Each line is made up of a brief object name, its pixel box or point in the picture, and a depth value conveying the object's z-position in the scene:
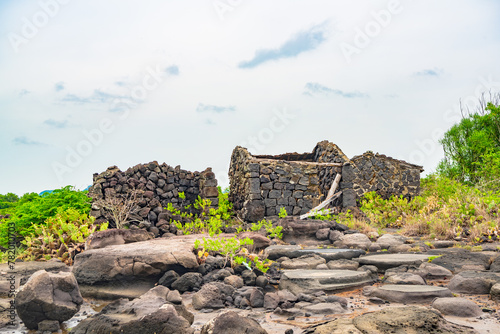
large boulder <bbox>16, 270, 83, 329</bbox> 4.17
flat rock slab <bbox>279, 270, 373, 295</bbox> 5.18
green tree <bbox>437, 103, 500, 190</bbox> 20.19
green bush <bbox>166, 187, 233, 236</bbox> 12.35
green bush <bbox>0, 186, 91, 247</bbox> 10.66
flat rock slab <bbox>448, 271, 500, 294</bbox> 5.10
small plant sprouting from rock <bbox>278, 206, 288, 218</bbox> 11.62
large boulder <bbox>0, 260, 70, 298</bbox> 5.82
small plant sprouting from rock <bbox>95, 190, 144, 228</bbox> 11.02
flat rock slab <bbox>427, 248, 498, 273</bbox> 6.27
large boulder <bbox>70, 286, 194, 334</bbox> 3.43
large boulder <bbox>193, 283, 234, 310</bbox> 4.78
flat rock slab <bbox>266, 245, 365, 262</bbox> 7.01
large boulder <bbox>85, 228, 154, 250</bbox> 7.32
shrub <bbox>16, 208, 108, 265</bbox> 8.34
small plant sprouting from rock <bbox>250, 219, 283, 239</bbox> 8.88
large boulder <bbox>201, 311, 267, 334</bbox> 3.41
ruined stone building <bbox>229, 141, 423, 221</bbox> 13.13
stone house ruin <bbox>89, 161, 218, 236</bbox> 11.88
